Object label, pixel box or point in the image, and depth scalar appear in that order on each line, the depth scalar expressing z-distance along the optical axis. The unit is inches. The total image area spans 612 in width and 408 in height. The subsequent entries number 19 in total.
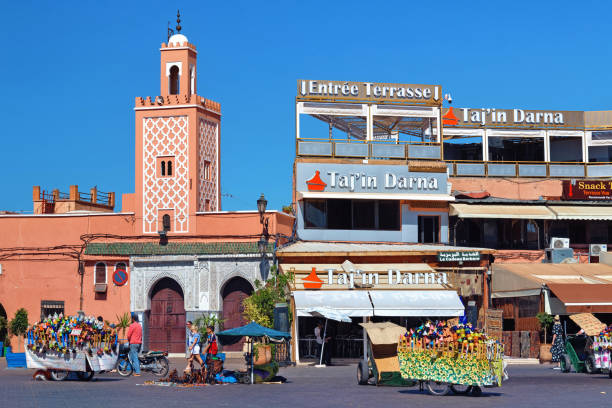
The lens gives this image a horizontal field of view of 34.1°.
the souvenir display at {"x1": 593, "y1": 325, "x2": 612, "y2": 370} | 1055.0
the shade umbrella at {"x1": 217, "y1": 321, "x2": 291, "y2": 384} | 998.4
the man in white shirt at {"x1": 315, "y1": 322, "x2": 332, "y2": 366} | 1354.6
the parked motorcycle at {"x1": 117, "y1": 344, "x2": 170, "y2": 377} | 1071.0
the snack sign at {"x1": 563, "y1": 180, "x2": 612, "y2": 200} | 1733.5
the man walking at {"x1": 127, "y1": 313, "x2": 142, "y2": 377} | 1074.7
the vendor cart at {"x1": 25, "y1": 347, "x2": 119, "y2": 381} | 944.3
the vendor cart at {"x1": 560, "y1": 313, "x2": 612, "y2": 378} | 1069.1
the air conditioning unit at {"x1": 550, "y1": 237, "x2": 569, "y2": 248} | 1659.7
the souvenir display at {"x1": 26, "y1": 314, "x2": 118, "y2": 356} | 938.1
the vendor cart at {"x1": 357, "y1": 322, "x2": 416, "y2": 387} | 917.8
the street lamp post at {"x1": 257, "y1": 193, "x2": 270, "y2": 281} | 1526.8
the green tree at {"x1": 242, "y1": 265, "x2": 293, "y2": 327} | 1425.9
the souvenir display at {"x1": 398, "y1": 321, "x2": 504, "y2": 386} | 803.4
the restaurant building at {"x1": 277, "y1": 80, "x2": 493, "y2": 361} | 1438.2
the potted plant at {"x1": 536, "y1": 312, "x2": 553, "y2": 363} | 1424.2
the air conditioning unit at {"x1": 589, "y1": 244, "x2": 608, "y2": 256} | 1694.3
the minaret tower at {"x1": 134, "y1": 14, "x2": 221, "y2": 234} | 1635.1
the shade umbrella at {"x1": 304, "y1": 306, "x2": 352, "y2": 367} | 1309.1
